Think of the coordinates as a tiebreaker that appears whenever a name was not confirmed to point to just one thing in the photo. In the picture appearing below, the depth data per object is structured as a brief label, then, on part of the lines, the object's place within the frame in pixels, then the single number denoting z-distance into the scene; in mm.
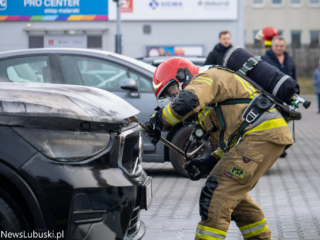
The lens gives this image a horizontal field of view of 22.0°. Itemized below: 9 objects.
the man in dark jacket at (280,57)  13123
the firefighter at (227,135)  5177
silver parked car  10232
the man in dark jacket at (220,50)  13939
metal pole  21280
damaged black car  4453
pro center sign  26612
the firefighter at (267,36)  14511
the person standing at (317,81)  28793
